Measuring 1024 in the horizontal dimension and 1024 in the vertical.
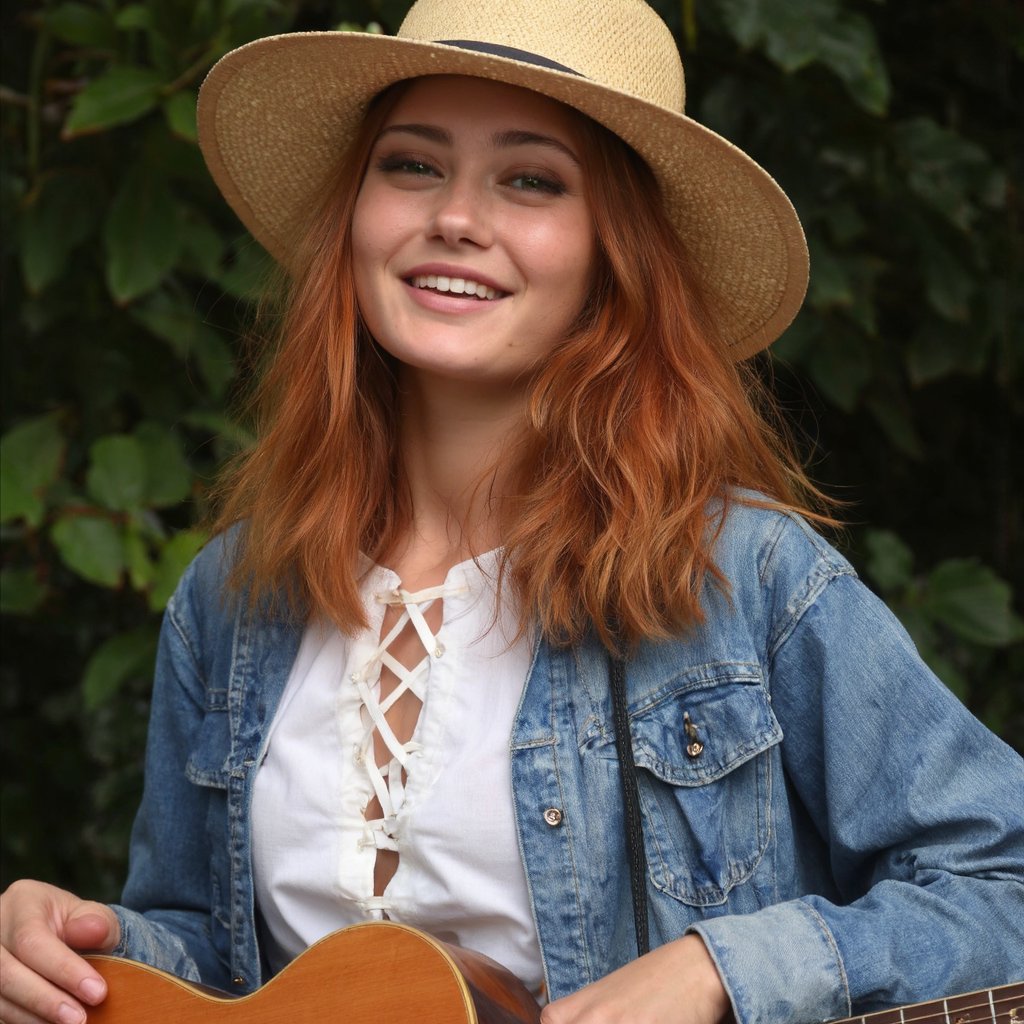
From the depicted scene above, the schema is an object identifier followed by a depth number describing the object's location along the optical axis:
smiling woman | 1.46
